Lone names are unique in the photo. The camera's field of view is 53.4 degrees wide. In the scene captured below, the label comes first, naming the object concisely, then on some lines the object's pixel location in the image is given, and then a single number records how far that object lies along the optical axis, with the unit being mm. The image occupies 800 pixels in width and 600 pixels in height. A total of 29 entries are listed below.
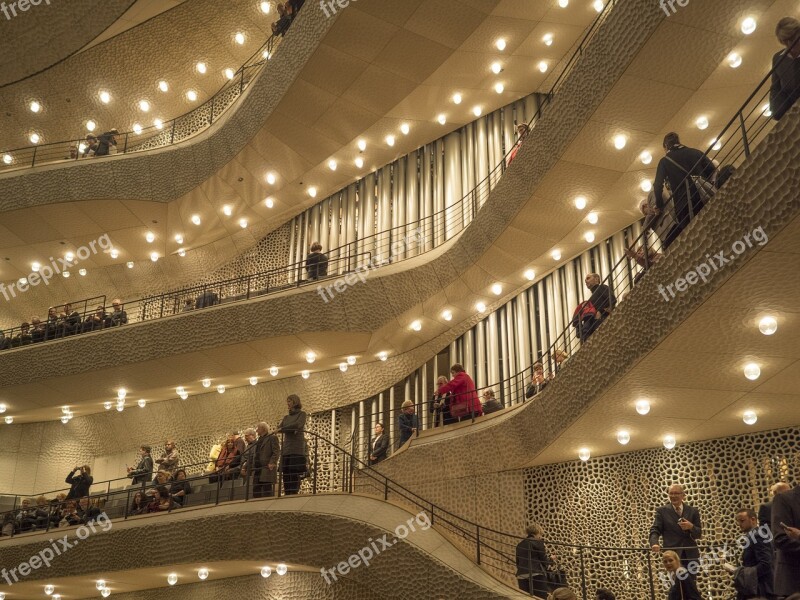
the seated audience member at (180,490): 12656
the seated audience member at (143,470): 14039
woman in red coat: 12602
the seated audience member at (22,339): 17719
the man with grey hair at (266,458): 11508
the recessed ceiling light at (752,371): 8303
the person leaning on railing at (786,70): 6574
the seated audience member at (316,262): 15591
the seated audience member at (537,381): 11875
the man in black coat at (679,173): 7883
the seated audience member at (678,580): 7301
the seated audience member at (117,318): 17125
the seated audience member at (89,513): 13242
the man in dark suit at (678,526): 8266
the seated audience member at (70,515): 13664
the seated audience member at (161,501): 12666
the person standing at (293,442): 11188
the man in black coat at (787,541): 6125
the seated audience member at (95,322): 17281
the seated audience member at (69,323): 17398
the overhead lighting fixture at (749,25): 8898
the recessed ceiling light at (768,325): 7413
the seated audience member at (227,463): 12232
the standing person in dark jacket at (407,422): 13500
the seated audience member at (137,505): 12945
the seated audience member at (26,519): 14172
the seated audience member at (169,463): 13922
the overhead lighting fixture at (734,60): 9553
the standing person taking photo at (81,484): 14391
